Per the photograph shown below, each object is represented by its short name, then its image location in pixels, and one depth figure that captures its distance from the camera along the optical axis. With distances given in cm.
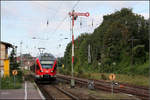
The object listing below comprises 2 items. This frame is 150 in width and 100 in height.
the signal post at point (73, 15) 2252
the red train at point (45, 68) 2609
